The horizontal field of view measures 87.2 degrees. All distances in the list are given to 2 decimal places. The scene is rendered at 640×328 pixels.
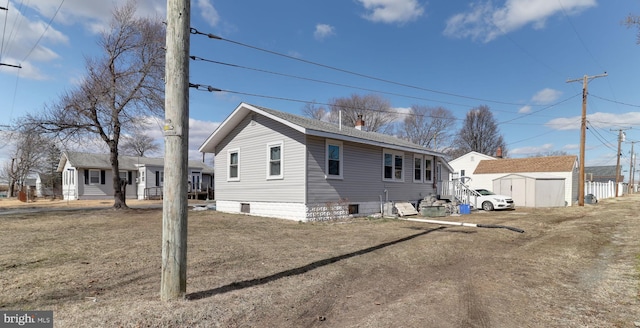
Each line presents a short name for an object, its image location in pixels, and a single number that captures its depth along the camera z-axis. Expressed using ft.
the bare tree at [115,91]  54.44
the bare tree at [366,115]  145.69
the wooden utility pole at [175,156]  13.67
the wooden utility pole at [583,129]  78.95
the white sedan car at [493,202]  70.18
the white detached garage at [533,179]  82.48
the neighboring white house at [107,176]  99.30
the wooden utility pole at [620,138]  146.61
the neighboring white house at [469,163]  125.41
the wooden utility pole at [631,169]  211.35
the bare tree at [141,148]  157.81
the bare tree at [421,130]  163.11
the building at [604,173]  262.06
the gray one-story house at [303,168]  45.29
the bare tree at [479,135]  185.47
